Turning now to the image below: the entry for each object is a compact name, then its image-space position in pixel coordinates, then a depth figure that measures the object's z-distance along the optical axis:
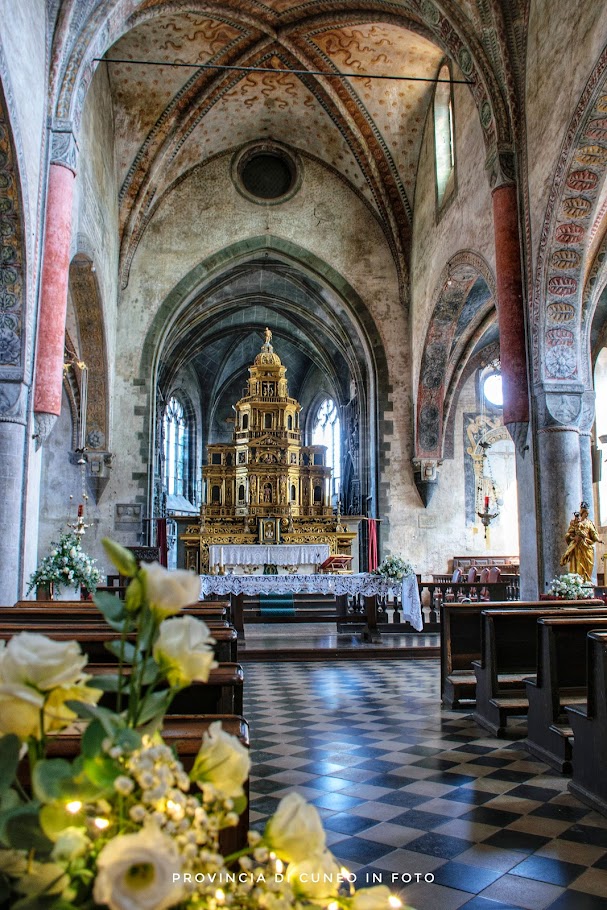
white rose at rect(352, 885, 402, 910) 0.96
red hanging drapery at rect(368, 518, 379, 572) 18.39
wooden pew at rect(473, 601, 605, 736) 5.91
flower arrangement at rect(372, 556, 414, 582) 11.92
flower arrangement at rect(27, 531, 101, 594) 9.46
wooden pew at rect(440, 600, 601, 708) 6.88
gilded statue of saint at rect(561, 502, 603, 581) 9.75
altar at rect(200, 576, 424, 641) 12.08
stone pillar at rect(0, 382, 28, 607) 9.45
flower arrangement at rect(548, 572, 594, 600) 9.34
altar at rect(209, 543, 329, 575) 17.88
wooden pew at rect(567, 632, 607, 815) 4.09
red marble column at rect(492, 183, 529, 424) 11.29
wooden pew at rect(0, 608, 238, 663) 4.09
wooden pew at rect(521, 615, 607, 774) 4.93
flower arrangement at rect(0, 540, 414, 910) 0.90
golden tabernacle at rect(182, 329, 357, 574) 21.28
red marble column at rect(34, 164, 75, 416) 10.20
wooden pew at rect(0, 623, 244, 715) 3.06
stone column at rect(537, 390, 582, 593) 10.57
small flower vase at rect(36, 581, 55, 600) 9.68
